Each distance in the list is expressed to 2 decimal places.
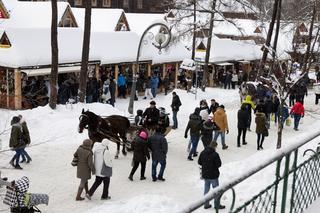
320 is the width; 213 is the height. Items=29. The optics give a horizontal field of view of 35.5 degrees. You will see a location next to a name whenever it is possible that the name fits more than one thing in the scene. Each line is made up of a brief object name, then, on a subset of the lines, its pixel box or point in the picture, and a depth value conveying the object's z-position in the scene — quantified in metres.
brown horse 14.39
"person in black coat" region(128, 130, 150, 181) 13.30
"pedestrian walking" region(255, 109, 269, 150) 17.92
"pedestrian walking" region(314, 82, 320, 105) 29.91
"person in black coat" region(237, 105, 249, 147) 18.23
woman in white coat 11.66
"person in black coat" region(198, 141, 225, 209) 11.20
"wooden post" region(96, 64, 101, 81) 28.46
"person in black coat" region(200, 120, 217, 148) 16.05
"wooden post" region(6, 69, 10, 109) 23.75
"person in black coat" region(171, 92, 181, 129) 20.38
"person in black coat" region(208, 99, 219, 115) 19.72
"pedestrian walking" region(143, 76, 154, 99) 29.55
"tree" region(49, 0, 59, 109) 21.05
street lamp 20.81
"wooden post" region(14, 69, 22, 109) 23.23
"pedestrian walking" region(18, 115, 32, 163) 14.12
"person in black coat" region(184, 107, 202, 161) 16.02
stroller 9.88
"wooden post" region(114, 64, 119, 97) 29.56
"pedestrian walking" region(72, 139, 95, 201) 11.38
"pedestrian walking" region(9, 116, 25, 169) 13.84
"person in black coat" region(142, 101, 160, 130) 16.50
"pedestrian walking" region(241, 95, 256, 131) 19.80
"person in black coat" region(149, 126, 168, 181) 13.41
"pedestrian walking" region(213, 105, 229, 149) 17.67
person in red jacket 21.87
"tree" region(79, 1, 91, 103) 22.26
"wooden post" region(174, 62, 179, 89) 34.66
